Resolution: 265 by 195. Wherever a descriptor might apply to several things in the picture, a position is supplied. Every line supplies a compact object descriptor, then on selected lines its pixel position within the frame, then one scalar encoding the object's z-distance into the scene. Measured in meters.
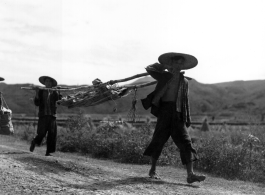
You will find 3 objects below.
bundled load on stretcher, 9.72
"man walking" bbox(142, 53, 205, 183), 8.07
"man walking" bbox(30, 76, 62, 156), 12.03
